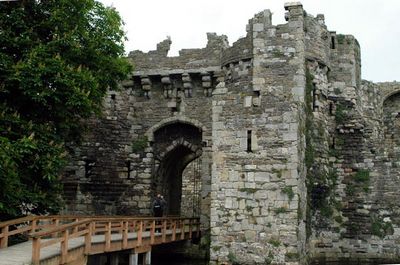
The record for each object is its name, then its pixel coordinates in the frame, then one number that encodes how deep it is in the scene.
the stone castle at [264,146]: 14.67
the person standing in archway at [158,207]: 17.61
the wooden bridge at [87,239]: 9.59
